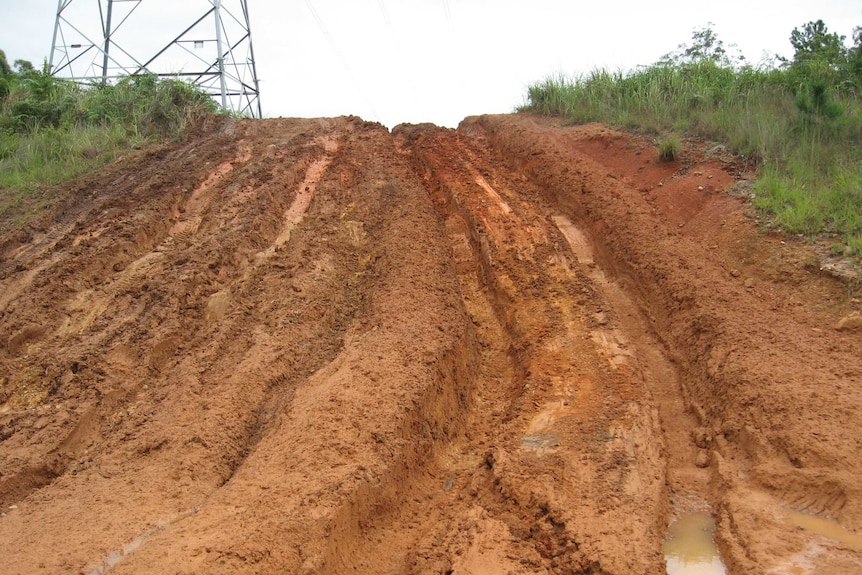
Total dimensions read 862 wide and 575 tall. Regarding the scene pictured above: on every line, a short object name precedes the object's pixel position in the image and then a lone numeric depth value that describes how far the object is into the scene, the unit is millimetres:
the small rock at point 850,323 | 5801
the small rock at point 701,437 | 5113
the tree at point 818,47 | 10820
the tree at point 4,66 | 14367
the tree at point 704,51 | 13547
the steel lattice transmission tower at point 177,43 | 15164
